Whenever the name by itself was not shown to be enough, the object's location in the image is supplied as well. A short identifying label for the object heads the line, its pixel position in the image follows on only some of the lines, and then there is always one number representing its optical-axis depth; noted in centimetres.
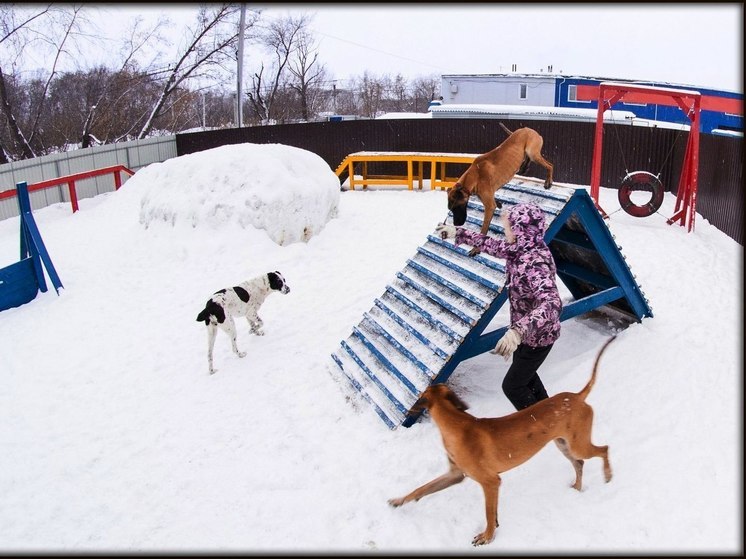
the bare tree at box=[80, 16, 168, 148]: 2272
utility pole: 2112
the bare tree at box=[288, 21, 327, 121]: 3750
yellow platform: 1370
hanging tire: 992
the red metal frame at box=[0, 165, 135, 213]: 1121
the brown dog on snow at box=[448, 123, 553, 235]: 543
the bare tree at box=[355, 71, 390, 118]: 4758
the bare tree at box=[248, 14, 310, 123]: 3356
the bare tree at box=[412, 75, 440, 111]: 4959
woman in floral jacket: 384
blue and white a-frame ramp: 469
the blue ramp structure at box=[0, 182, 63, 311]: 801
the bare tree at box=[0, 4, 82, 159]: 1784
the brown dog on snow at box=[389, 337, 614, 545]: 340
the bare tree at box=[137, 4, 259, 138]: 2311
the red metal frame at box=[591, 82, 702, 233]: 952
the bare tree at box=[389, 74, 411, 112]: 4956
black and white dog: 596
